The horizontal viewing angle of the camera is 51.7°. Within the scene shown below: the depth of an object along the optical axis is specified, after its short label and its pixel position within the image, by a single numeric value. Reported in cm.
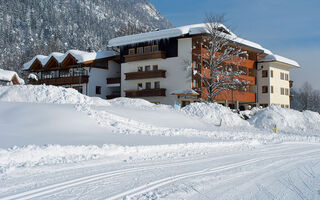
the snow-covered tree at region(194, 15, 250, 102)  3027
